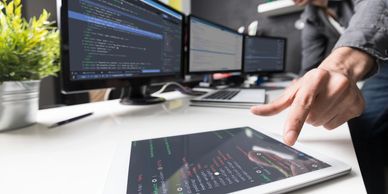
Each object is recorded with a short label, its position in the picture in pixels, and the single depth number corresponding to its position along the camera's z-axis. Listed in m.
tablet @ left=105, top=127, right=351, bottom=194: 0.24
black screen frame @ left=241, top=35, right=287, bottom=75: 1.52
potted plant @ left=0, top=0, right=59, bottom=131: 0.46
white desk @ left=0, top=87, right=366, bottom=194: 0.27
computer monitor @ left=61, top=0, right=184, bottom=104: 0.55
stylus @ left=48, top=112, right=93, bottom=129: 0.53
